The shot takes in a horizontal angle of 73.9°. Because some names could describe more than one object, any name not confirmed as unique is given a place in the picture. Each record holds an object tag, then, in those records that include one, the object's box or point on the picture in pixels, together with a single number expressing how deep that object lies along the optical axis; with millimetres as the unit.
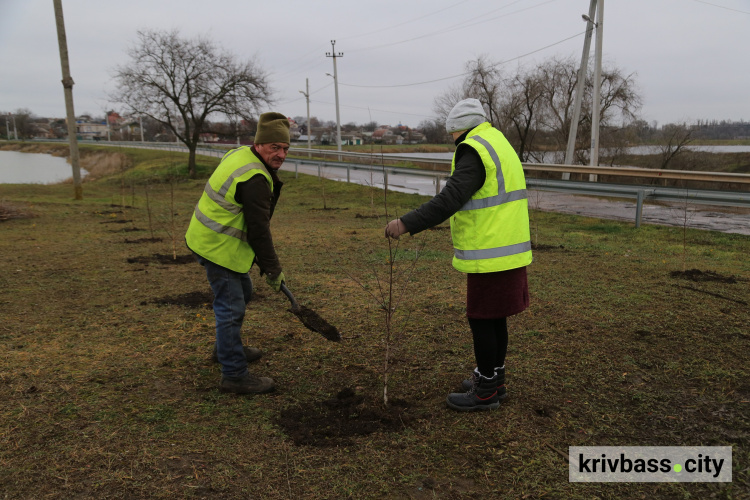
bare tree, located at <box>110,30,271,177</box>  24625
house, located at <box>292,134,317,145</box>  66125
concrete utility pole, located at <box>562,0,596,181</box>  18453
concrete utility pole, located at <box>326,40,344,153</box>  35969
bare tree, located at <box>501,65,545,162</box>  28203
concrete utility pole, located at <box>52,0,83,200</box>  14898
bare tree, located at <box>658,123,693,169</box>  22922
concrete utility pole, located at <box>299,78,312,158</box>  46762
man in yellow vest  3096
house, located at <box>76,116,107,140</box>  136662
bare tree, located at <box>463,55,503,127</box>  29109
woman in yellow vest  2697
